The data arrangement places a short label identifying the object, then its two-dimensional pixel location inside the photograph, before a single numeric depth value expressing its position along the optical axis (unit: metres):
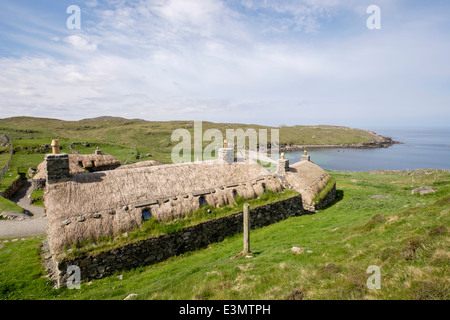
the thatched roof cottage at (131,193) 12.21
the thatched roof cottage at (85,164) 31.09
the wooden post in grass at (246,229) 12.27
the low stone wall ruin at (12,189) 28.03
